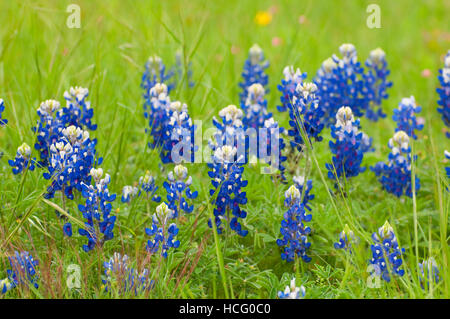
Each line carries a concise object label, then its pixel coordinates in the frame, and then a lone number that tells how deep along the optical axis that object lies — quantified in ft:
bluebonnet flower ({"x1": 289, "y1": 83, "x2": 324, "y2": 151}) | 10.05
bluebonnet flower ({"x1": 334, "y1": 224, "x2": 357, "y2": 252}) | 8.87
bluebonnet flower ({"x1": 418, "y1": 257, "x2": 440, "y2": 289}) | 8.19
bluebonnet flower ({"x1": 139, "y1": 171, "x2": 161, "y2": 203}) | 10.23
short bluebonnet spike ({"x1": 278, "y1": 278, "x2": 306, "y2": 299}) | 7.75
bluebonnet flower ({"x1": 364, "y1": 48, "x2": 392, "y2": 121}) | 13.69
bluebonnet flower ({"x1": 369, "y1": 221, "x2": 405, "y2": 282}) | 8.72
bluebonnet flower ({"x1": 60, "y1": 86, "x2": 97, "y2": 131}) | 10.37
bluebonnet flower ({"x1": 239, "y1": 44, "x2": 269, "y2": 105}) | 13.64
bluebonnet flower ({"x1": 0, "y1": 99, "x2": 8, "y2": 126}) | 9.62
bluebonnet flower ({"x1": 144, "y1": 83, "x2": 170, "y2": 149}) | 10.95
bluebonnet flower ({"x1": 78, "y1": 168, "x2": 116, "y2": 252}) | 8.87
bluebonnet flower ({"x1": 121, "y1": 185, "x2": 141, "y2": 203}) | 10.19
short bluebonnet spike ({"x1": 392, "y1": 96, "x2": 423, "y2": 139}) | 11.58
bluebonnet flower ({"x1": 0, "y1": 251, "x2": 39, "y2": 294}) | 8.24
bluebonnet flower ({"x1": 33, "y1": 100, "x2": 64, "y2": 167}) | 9.85
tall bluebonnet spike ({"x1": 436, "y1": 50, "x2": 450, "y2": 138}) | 11.62
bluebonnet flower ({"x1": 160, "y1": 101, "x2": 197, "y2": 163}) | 10.22
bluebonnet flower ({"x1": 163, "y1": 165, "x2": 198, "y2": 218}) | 9.36
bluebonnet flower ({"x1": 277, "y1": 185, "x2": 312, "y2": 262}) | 9.15
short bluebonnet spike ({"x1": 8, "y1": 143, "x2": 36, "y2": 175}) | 9.46
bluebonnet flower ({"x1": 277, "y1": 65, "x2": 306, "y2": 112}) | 10.64
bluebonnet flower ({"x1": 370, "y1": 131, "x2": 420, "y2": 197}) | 10.94
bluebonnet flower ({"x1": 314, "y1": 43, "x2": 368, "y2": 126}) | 12.28
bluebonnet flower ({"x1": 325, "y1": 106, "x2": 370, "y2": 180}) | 10.13
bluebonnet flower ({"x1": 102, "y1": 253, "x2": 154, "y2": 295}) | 8.18
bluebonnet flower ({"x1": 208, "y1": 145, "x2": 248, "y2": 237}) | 9.10
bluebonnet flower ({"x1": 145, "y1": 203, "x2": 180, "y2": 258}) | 8.83
